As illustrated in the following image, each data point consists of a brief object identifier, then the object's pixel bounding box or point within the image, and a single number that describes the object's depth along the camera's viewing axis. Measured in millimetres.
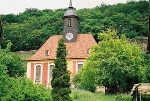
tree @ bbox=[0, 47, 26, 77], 42625
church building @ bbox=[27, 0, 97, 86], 52531
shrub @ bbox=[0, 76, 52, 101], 19172
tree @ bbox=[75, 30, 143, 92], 35844
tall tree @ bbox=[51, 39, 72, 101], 30495
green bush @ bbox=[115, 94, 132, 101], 29598
